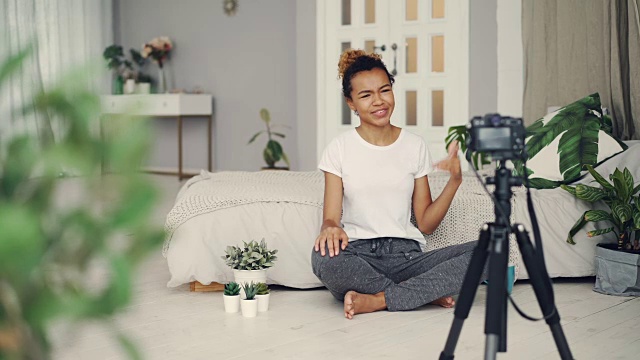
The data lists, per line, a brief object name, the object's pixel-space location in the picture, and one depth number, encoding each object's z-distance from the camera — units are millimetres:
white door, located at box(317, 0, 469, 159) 6160
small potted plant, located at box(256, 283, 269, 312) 2929
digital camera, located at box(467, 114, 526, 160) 1644
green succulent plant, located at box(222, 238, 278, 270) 2982
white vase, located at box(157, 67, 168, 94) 8195
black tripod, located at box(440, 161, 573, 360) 1609
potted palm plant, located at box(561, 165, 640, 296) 3125
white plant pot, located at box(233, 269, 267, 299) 2990
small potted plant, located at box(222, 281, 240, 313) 2939
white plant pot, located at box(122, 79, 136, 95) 8031
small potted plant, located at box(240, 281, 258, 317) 2877
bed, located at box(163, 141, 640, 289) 3205
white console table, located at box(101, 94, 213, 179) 7637
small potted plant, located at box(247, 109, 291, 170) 6914
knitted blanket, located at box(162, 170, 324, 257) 3251
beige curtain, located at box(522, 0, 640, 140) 4047
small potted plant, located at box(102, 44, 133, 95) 8000
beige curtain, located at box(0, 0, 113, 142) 7480
